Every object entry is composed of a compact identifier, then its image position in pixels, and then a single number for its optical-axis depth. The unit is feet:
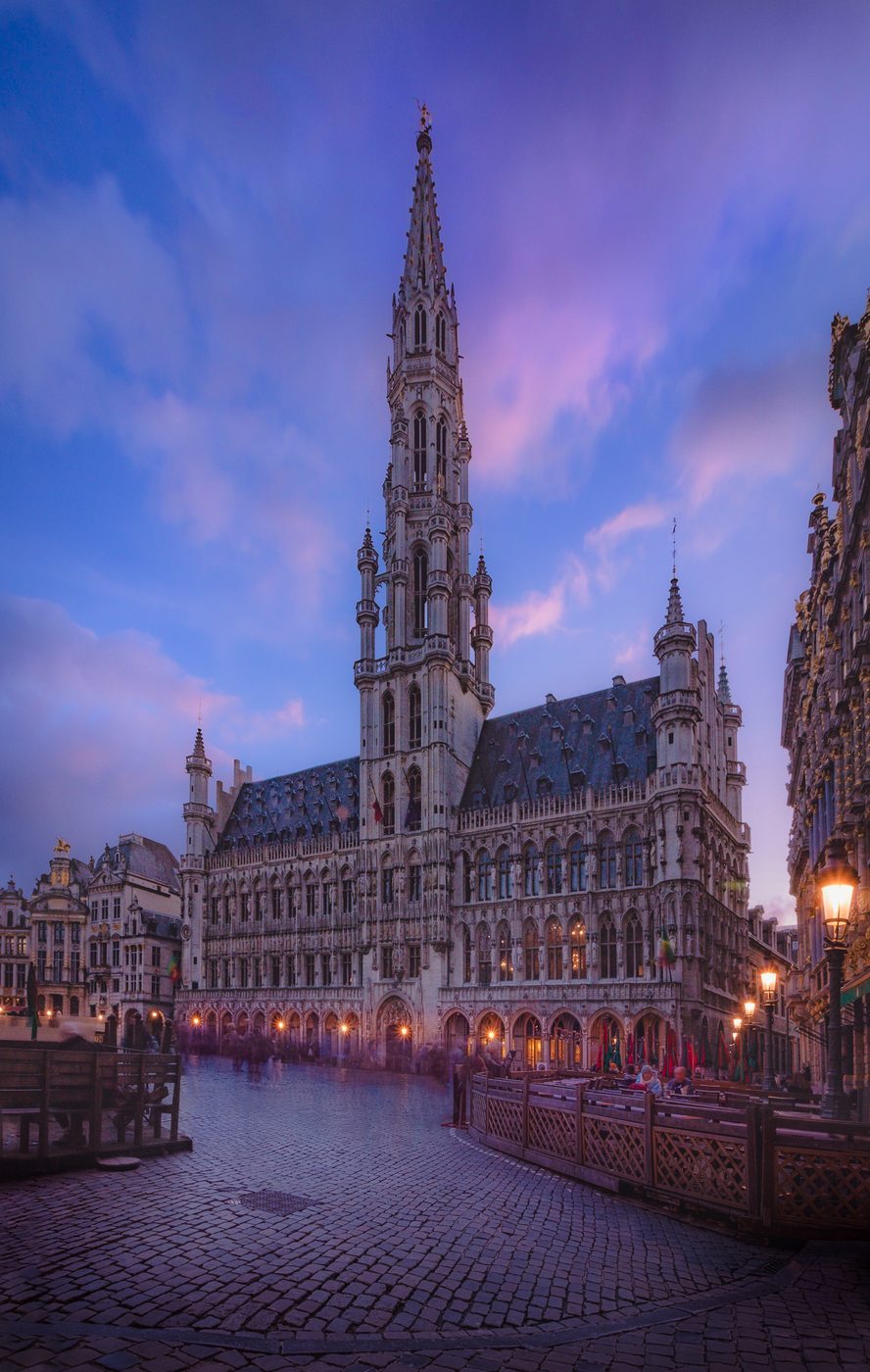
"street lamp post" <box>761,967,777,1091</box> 71.10
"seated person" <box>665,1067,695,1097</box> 76.43
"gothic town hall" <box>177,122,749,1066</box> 158.92
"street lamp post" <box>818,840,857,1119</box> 44.06
